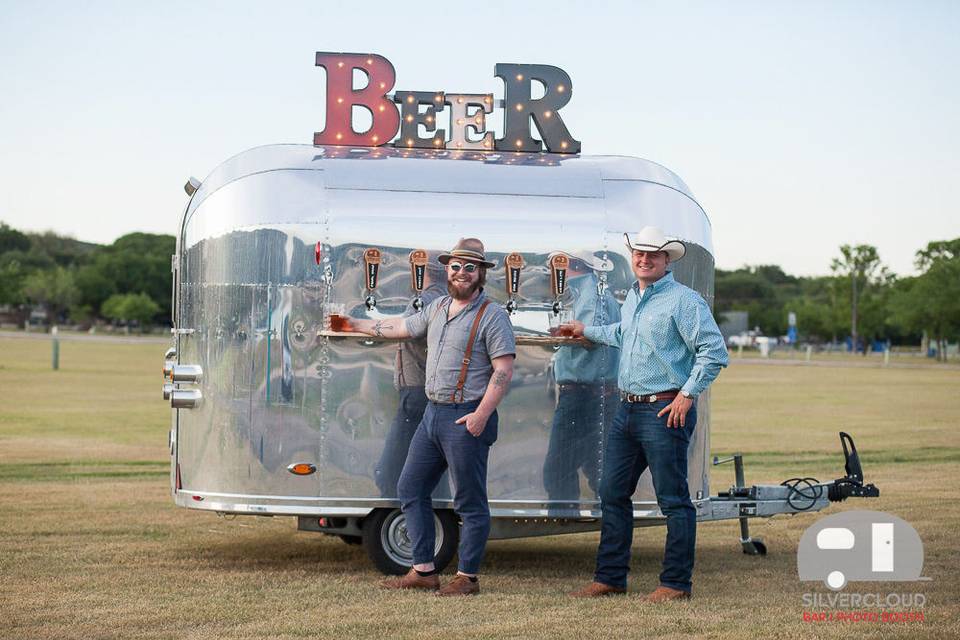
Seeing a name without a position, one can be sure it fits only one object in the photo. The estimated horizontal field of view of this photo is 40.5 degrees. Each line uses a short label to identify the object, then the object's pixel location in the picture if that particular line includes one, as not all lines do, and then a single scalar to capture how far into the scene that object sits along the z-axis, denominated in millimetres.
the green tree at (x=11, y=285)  115375
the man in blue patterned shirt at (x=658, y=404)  7551
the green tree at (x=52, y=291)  123712
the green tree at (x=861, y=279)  108625
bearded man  7664
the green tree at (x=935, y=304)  77688
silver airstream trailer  8125
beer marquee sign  9297
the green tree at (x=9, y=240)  157500
